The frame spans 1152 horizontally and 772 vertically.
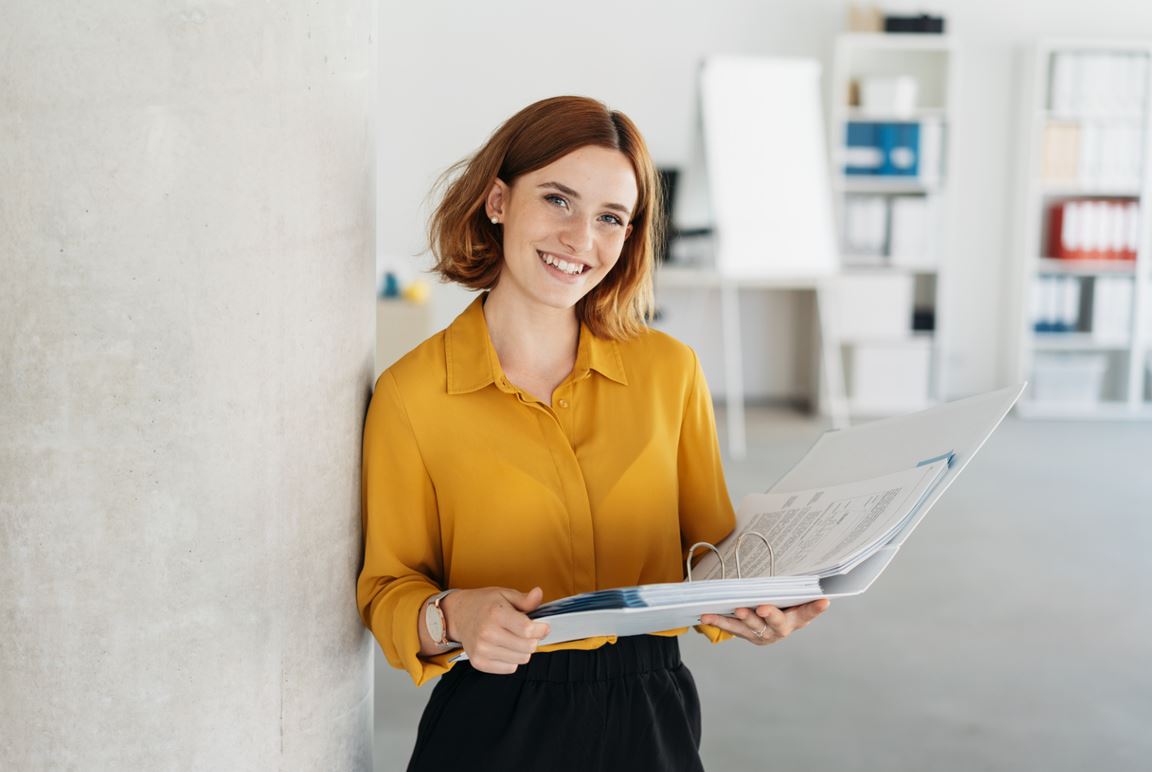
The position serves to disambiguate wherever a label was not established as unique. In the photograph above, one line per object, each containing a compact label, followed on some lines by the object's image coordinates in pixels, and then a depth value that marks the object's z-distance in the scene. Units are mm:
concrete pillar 973
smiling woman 1269
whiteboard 5914
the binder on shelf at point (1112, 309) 6645
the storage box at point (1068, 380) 6770
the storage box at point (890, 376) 6715
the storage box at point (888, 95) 6465
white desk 6074
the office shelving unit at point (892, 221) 6551
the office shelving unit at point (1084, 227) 6574
